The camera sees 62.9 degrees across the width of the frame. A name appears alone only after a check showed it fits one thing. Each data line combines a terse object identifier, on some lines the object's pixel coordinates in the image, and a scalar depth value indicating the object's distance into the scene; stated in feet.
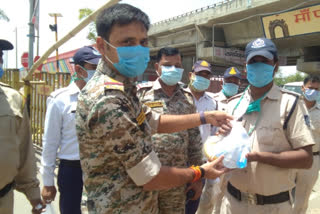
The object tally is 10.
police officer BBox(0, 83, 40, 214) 5.79
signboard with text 29.89
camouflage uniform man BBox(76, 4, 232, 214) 4.08
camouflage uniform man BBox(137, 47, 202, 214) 7.50
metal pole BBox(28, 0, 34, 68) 20.76
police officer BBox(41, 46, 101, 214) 8.17
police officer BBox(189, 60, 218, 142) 11.50
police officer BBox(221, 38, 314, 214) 5.73
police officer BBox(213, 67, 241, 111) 14.75
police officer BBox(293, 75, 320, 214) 10.78
